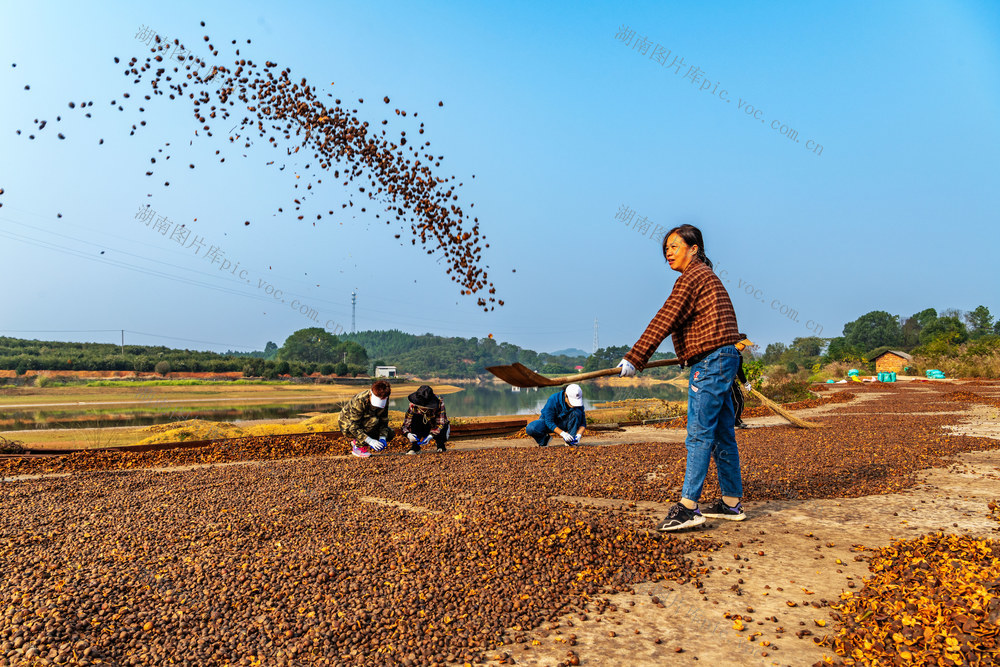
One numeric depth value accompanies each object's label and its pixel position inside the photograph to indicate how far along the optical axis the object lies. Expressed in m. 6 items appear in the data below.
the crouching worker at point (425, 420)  7.48
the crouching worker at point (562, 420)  7.51
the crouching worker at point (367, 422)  7.12
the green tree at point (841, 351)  48.83
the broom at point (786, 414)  8.45
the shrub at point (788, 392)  18.72
